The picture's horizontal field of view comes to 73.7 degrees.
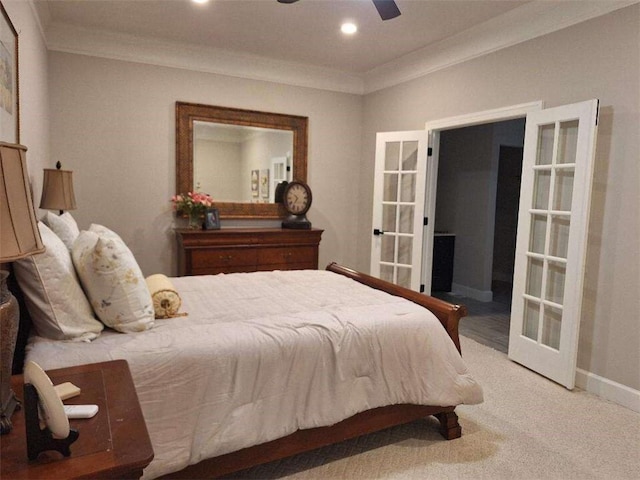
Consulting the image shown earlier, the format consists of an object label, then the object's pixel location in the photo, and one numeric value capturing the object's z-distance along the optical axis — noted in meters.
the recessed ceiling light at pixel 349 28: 3.70
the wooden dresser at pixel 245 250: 4.24
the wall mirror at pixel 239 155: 4.52
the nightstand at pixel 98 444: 0.93
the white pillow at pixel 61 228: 2.28
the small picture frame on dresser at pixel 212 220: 4.45
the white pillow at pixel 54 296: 1.68
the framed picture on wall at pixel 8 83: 2.07
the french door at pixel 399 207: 4.43
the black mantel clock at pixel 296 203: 4.93
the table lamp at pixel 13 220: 0.87
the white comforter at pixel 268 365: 1.69
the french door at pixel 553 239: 2.92
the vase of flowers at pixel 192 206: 4.39
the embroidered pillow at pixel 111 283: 1.84
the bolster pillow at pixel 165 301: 2.17
